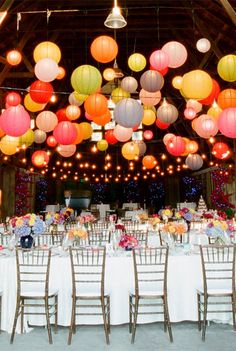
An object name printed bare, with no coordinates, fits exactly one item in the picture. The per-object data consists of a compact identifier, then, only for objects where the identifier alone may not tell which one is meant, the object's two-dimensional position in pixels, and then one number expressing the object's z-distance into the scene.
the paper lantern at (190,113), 7.49
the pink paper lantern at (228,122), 5.17
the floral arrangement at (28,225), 4.53
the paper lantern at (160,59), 5.68
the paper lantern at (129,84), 7.10
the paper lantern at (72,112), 7.27
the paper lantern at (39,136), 7.88
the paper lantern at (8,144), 7.06
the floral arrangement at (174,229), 4.91
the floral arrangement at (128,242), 4.25
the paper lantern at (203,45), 6.40
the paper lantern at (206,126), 6.41
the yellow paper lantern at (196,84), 5.20
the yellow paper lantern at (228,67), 5.46
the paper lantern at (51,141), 8.95
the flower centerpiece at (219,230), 4.59
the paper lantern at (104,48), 5.33
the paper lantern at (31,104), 6.83
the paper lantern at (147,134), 10.04
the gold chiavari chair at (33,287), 3.76
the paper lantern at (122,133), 7.35
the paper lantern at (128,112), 5.54
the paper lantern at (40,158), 7.51
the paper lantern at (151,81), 6.29
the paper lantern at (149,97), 7.02
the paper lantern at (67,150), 8.21
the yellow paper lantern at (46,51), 5.37
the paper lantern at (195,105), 7.55
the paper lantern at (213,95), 6.53
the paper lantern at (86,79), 5.32
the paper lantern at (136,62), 6.46
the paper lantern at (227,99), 6.07
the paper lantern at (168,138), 8.24
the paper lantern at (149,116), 7.58
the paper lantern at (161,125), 8.04
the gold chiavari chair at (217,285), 3.80
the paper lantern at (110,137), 8.59
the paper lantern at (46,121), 6.68
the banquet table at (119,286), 4.08
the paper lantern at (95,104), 6.00
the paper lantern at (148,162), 9.47
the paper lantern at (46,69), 5.30
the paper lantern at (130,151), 8.07
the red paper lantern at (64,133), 6.47
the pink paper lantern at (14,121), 5.34
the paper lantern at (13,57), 6.57
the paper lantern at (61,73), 7.24
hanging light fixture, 4.91
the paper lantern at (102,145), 9.74
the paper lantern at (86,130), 7.63
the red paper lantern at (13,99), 6.68
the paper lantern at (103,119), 6.72
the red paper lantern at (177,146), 7.61
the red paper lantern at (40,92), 6.32
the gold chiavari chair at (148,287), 3.76
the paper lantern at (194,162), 8.11
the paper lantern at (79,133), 7.31
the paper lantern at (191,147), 8.45
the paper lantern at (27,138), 7.27
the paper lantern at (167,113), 7.18
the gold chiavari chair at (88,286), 3.74
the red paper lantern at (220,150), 8.04
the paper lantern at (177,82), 7.11
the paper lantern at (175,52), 5.61
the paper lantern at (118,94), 7.07
